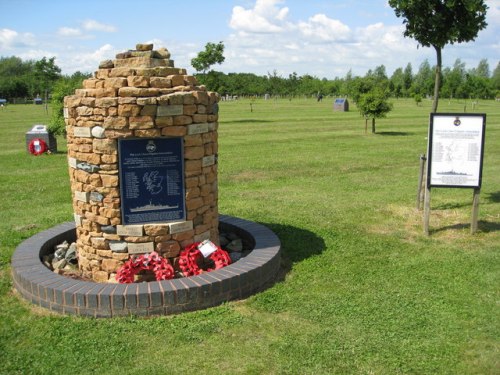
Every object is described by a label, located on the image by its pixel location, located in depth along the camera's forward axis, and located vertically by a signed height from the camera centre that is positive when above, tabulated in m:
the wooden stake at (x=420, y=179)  8.88 -1.38
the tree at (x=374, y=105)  23.34 +0.13
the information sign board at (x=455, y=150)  7.41 -0.67
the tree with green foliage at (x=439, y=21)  8.47 +1.60
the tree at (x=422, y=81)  73.31 +4.50
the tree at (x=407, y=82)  85.07 +4.87
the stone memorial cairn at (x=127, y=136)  5.24 -0.40
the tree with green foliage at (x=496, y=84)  77.11 +4.33
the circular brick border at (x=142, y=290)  4.79 -1.95
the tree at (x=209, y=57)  30.77 +3.21
